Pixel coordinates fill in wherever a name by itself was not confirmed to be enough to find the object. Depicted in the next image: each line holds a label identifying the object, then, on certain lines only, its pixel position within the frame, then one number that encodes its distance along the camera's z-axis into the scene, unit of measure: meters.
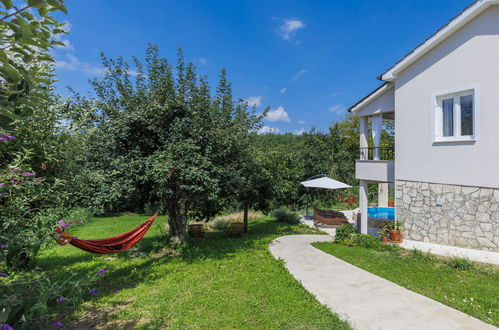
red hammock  6.14
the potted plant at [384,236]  10.99
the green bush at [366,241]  10.58
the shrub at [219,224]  17.36
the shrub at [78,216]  4.84
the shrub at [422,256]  8.58
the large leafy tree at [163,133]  8.23
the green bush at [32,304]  2.34
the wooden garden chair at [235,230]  13.40
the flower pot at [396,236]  10.75
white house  8.63
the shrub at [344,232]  11.64
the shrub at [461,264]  7.75
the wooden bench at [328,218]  15.67
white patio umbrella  16.83
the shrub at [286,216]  18.12
